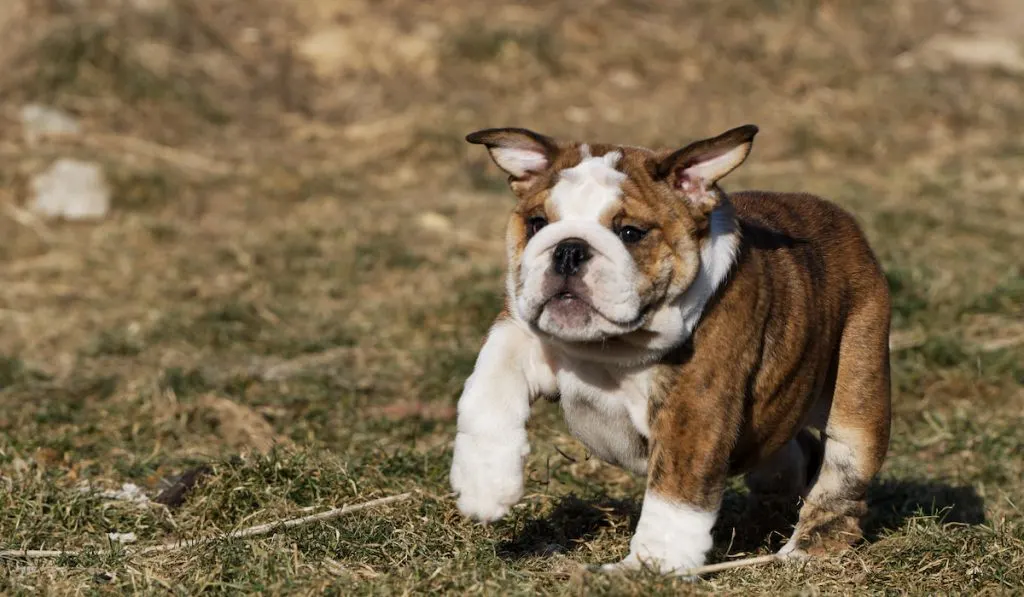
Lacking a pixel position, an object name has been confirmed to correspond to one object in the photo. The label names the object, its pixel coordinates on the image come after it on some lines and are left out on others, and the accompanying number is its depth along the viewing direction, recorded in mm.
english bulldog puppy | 8289
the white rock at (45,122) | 26734
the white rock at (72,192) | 24141
